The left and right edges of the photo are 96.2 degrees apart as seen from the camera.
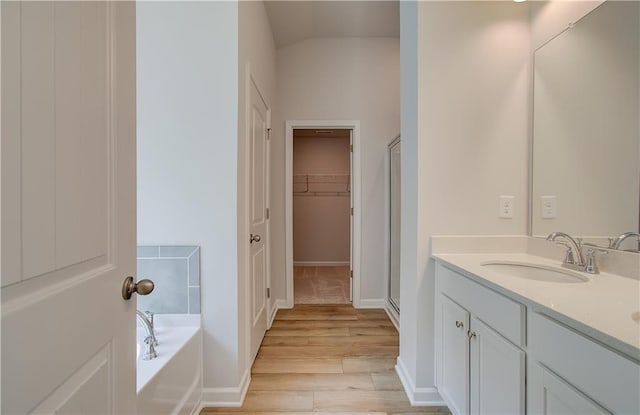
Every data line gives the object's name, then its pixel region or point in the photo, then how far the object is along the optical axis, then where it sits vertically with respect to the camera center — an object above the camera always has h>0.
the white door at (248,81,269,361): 1.99 -0.06
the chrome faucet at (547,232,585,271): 1.27 -0.22
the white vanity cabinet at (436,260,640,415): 0.66 -0.46
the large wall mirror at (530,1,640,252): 1.15 +0.35
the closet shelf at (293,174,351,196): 5.39 +0.40
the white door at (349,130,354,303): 3.17 +0.59
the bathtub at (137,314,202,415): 1.16 -0.74
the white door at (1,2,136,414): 0.44 +0.00
